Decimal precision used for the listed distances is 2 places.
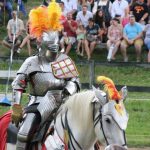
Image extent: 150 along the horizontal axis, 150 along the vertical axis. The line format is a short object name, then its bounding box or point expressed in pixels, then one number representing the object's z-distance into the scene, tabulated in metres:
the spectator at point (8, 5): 25.44
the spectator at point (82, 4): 23.14
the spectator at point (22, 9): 25.92
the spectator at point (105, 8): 22.69
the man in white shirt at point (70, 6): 22.97
